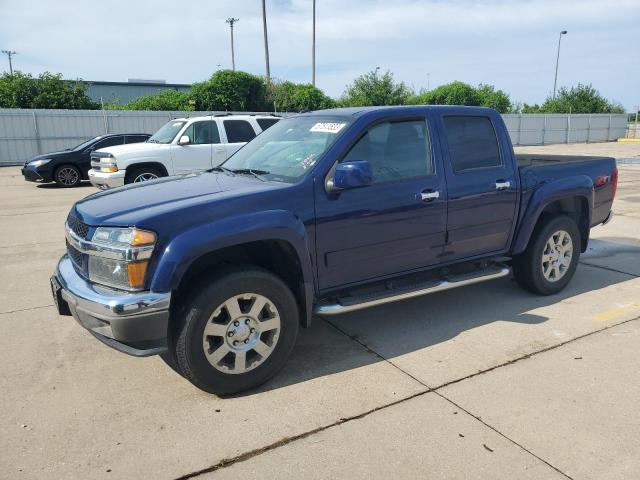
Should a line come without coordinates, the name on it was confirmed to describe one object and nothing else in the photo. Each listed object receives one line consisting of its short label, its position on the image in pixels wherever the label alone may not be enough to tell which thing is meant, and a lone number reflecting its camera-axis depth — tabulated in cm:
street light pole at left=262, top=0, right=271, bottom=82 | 3981
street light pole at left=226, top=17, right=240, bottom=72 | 5625
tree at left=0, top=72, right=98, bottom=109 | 2841
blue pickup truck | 318
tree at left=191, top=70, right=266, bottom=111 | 3466
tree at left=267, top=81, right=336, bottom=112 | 3750
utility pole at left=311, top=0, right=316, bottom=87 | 4372
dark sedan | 1423
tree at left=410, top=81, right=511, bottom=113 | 4238
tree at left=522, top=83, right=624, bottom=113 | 4812
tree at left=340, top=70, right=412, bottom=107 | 4531
